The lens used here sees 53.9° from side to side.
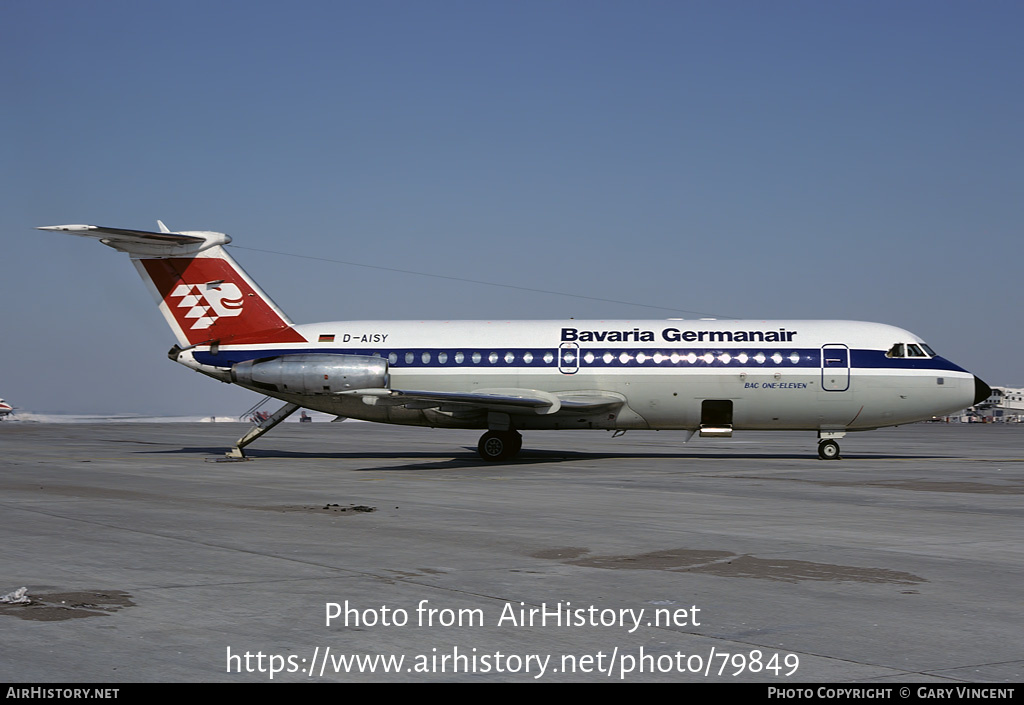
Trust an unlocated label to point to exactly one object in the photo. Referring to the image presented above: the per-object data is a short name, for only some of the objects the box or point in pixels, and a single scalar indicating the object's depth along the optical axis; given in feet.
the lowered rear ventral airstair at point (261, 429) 103.86
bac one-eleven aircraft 97.66
